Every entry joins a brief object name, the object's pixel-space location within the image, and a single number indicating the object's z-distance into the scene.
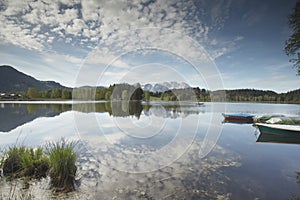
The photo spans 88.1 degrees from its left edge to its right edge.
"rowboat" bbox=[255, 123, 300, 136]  10.77
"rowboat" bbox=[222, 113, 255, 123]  19.17
